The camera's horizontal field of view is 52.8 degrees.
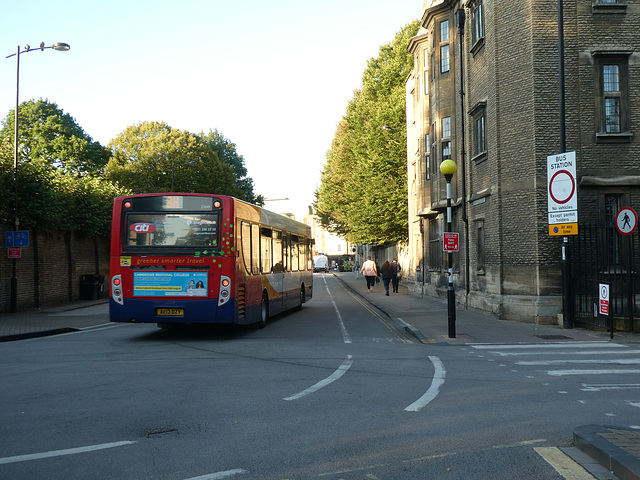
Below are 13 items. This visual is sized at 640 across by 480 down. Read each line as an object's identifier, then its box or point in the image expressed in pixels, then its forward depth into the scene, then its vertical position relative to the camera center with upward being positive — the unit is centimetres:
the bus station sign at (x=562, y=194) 1538 +159
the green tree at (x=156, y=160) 5197 +852
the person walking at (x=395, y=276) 3496 -80
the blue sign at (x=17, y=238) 2017 +87
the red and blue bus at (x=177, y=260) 1320 +9
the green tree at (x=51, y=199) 2152 +251
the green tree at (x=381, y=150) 3878 +680
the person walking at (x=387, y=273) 3212 -60
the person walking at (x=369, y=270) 3606 -48
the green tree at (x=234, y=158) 7019 +1154
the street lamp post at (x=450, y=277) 1418 -36
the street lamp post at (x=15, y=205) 2112 +198
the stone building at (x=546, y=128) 1770 +366
